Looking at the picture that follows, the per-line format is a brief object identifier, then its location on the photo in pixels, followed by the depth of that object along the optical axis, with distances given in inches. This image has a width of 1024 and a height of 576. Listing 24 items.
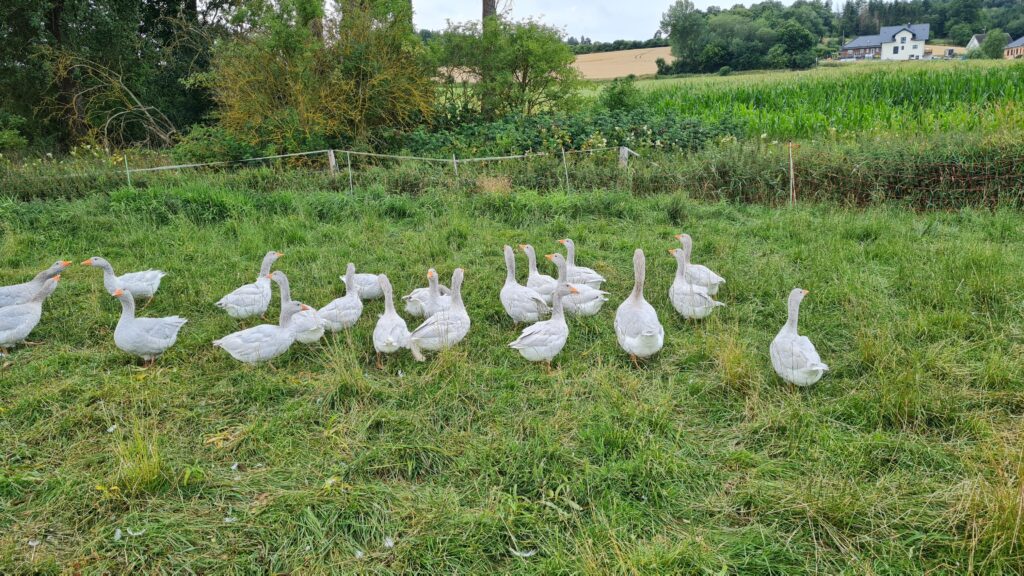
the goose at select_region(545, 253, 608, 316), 223.1
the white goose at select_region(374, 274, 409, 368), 193.9
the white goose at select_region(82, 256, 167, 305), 240.1
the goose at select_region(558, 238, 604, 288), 245.8
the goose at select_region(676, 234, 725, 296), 236.4
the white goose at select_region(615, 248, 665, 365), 187.9
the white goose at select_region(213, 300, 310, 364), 191.8
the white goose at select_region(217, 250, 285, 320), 226.2
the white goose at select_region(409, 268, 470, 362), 194.9
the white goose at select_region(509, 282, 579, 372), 188.1
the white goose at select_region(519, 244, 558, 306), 239.5
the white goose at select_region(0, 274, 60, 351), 207.0
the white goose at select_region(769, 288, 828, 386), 169.0
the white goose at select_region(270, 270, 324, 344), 202.2
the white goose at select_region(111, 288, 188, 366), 195.0
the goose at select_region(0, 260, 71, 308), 230.8
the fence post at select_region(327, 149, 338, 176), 447.5
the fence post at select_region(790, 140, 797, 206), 374.6
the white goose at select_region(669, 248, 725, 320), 214.7
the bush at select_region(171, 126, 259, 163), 504.7
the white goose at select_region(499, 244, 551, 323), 220.4
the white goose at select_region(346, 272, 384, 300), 241.8
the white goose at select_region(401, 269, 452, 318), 221.9
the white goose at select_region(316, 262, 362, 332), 213.9
